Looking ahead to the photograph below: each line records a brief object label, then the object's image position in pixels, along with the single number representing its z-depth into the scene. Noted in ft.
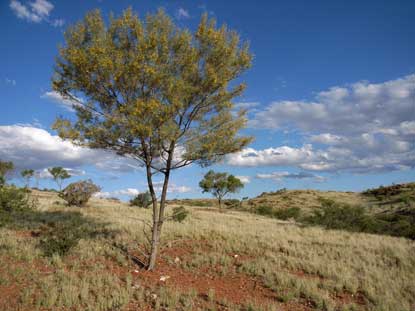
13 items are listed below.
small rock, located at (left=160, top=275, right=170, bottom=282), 32.81
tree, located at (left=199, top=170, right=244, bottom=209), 166.30
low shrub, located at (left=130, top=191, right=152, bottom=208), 119.03
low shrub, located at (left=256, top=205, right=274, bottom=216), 144.94
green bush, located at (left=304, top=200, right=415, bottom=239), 84.07
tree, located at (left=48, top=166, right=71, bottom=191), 200.83
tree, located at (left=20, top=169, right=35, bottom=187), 195.50
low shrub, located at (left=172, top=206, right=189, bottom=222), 67.92
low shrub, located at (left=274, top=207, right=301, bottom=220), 130.00
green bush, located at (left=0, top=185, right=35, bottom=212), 46.73
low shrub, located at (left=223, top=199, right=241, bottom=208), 206.22
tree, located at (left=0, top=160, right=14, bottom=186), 132.61
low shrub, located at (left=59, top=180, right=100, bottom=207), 91.81
